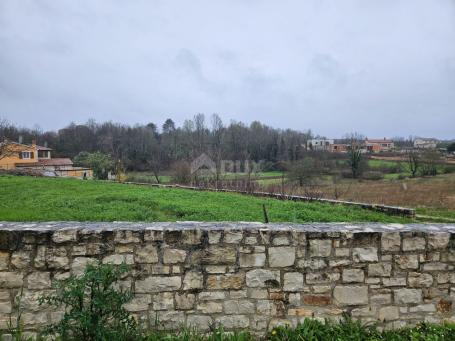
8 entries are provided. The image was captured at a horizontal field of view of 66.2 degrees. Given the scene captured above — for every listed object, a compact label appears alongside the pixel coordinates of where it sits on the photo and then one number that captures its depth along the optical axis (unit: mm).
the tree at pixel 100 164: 35125
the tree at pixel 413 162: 33944
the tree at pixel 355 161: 33094
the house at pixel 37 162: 37859
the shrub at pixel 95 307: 2986
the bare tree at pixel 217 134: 45784
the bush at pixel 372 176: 32609
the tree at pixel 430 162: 32750
